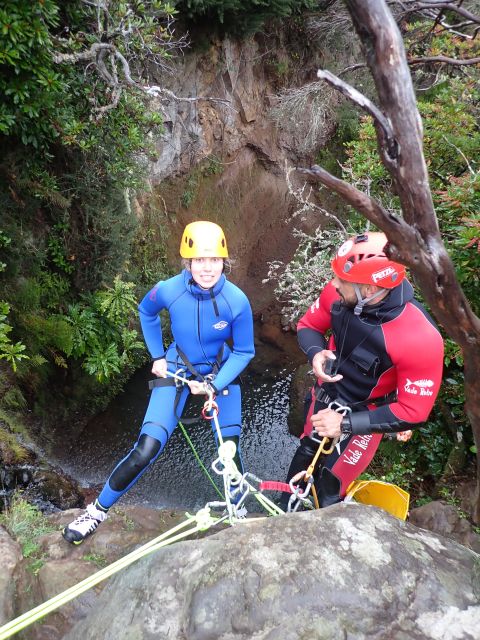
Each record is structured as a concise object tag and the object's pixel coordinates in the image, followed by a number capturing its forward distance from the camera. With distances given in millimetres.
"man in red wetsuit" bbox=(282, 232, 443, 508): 2516
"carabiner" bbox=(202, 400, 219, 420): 3000
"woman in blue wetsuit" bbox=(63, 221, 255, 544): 3145
